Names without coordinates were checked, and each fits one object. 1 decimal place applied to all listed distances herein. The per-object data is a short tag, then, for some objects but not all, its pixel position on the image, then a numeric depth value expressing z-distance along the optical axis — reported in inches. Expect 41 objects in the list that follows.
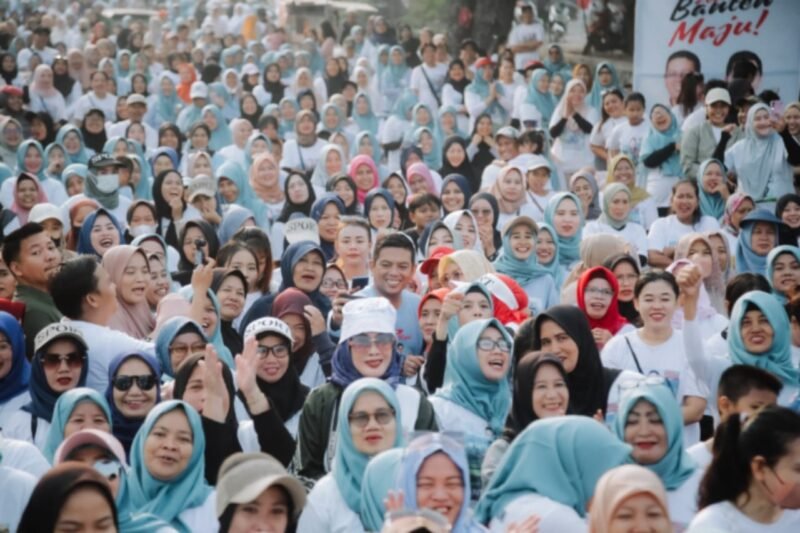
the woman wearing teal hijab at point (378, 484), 202.4
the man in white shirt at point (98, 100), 742.5
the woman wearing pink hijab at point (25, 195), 470.3
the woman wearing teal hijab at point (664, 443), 218.5
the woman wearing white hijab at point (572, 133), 620.4
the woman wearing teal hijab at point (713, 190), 482.3
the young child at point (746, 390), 245.0
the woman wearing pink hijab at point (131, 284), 325.7
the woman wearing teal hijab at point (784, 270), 353.4
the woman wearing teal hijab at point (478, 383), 257.8
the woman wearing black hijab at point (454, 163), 577.6
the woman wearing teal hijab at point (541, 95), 687.1
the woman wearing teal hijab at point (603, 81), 666.8
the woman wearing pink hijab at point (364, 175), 554.3
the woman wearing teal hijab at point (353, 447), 214.5
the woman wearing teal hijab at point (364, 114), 728.3
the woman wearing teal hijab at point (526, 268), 379.6
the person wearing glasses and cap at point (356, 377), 240.7
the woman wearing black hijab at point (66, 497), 173.9
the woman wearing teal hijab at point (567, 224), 418.6
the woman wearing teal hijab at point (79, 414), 232.7
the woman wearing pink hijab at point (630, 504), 170.2
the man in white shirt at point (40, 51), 860.0
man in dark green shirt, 314.8
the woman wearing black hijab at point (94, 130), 653.9
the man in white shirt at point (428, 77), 778.8
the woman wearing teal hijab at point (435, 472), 190.4
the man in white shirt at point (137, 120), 679.1
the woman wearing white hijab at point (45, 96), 731.4
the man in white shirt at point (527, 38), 798.5
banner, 598.2
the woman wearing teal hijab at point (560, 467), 190.9
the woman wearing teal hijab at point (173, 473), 213.2
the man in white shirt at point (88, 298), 277.3
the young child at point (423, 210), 458.6
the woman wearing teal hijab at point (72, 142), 599.2
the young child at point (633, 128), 577.3
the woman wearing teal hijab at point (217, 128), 700.0
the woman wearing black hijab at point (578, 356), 261.1
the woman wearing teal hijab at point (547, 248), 396.8
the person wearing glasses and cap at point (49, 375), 254.2
